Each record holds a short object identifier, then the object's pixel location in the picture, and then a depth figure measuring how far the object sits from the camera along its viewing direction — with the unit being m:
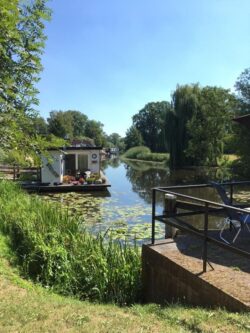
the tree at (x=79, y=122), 100.20
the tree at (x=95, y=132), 90.18
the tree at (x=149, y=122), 91.06
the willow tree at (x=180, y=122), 40.25
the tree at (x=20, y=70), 2.85
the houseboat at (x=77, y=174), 20.77
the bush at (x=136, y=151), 74.59
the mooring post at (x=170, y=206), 6.17
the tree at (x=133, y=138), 89.25
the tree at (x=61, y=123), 56.28
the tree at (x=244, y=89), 34.24
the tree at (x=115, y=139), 138.73
